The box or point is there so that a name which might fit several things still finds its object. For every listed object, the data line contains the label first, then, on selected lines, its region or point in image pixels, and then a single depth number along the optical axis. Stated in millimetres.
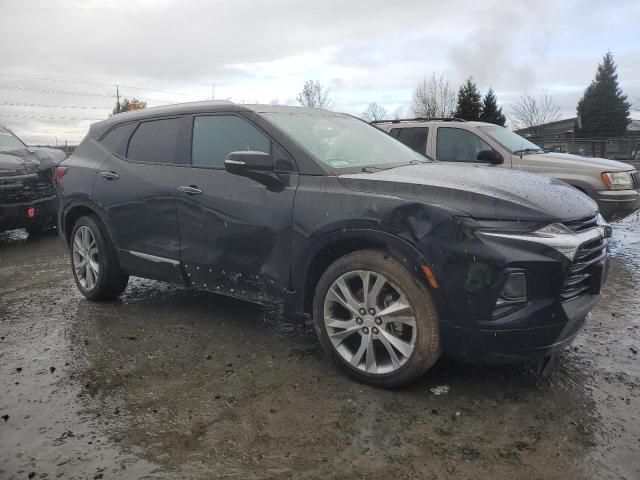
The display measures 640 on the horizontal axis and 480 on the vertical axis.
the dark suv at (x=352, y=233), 2877
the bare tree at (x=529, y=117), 55584
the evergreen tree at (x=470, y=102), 31562
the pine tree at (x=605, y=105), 49656
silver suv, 6750
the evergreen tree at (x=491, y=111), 32094
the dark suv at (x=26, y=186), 7780
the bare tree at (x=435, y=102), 49250
